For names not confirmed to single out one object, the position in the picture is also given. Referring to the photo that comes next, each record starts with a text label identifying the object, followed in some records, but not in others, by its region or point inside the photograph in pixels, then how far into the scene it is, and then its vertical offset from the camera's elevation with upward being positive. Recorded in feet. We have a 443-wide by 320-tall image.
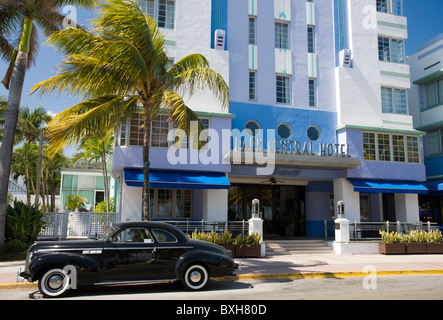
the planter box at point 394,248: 55.08 -5.07
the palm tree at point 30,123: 118.62 +29.14
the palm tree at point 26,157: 118.31 +17.59
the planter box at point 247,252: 48.12 -5.01
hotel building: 56.65 +15.89
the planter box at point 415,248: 55.31 -5.09
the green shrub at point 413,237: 55.67 -3.51
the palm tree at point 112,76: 35.09 +13.38
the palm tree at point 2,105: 83.41 +23.83
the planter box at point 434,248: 55.83 -5.11
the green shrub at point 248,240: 48.06 -3.47
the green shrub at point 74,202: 132.73 +3.62
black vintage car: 26.02 -3.43
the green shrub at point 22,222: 46.65 -1.25
